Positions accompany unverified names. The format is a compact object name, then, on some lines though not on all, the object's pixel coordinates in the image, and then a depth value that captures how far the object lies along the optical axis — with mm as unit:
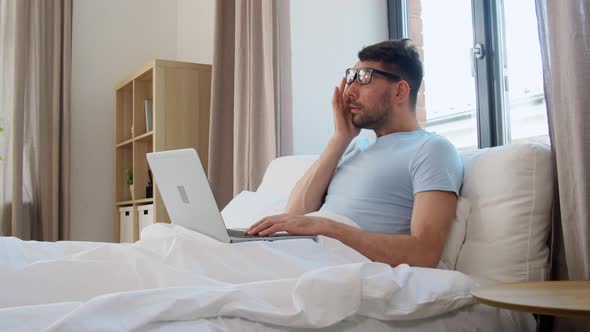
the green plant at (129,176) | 4000
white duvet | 914
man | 1487
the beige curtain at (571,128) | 1395
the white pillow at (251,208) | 2033
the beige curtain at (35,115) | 3750
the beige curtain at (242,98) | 2939
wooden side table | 896
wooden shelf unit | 3447
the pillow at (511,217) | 1468
